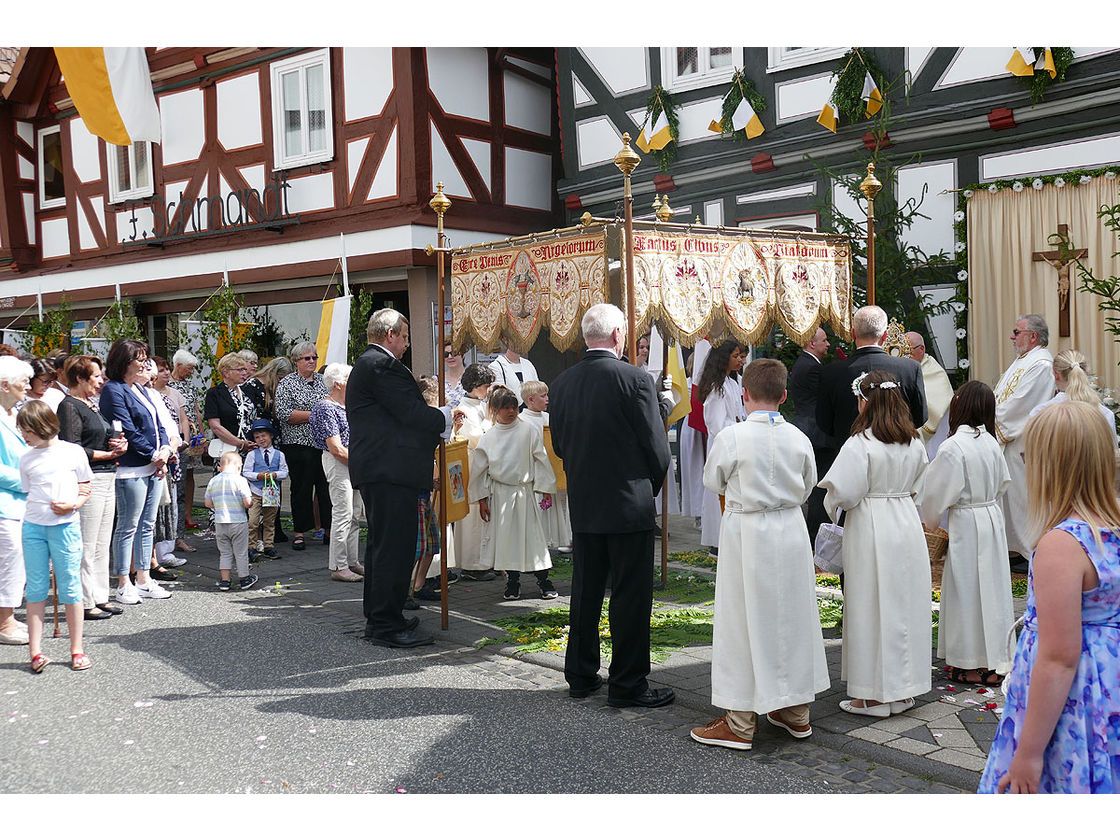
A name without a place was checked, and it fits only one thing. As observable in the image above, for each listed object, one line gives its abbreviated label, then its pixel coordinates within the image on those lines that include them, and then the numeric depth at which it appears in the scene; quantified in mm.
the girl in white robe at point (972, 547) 5285
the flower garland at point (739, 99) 11734
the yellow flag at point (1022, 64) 9234
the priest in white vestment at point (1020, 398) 7715
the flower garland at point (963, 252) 9609
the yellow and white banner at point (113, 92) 11859
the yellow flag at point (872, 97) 10383
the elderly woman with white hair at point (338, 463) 8359
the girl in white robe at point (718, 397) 8711
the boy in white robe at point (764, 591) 4484
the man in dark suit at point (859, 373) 6078
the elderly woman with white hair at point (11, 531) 6234
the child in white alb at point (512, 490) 7340
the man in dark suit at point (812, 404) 7562
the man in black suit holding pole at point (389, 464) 6293
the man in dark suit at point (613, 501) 5105
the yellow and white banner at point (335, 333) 12008
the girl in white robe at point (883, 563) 4844
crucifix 9148
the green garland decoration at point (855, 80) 10617
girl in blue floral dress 2363
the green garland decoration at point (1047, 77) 9031
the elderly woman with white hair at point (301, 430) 9945
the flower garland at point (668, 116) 12586
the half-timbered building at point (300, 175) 13500
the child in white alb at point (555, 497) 7805
